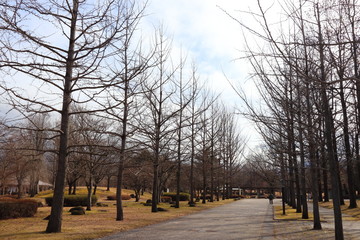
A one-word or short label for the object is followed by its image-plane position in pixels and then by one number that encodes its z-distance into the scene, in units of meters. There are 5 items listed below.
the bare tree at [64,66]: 10.36
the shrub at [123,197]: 43.41
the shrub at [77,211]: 20.48
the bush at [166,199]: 41.62
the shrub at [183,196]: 44.96
